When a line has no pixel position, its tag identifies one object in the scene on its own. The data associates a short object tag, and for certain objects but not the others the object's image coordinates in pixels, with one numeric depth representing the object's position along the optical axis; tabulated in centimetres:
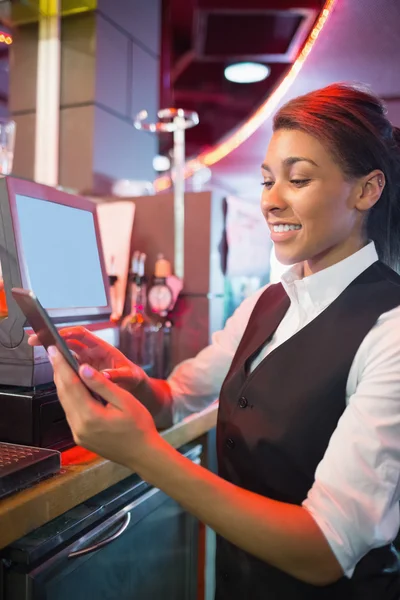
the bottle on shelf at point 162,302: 167
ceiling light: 572
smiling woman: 69
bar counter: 75
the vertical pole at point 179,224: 173
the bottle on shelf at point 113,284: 176
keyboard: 77
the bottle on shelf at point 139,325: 151
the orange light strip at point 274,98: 200
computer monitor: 99
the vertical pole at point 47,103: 232
